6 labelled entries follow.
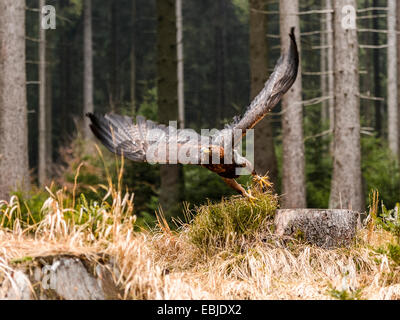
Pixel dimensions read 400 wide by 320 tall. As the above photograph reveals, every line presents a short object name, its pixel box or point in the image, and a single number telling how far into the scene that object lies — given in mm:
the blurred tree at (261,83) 10672
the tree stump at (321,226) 5441
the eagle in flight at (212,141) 5406
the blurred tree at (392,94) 15476
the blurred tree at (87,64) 20252
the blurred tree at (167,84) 10398
